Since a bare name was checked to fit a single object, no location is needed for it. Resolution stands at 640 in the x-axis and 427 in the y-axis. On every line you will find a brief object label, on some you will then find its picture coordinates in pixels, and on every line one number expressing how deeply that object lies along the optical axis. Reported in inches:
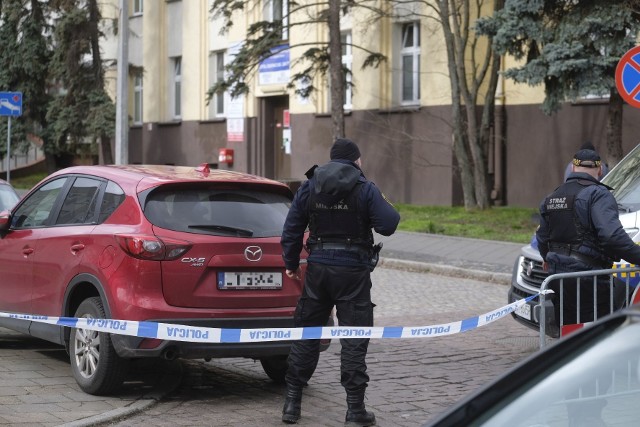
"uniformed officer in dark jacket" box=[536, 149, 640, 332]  535.1
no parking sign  806.9
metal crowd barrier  496.8
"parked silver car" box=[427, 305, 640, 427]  217.3
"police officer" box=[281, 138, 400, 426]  508.9
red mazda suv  542.3
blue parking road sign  1849.3
